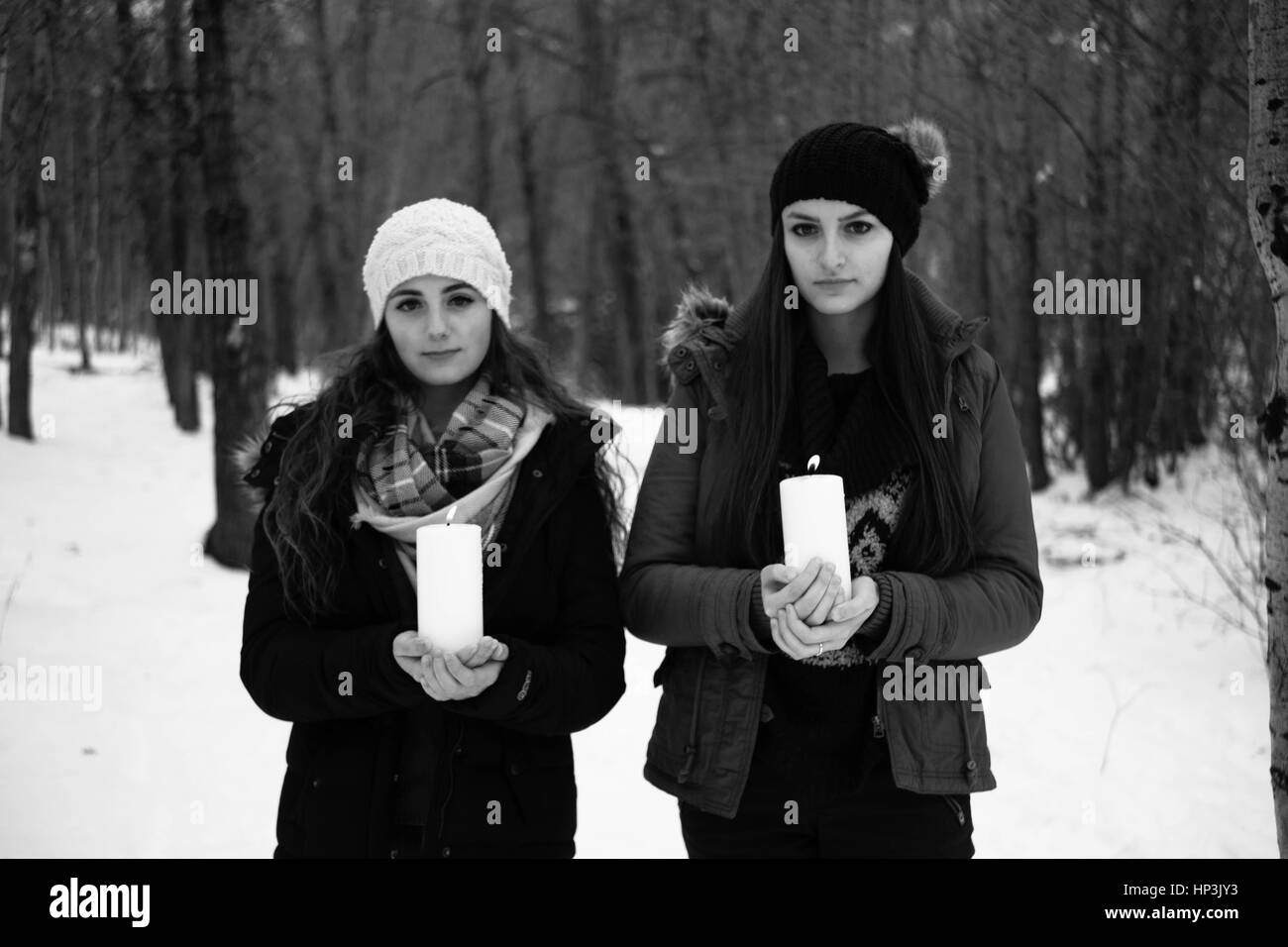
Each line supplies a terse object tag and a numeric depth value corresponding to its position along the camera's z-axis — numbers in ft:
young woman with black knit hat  6.68
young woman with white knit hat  6.88
